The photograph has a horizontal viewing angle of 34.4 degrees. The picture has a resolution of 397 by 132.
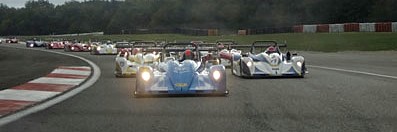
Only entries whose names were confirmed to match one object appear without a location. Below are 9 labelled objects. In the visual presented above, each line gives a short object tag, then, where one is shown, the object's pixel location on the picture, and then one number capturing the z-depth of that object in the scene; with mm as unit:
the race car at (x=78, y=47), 46356
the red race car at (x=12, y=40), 91762
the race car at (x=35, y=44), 65000
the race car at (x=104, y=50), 38094
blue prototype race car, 11328
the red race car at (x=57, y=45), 55116
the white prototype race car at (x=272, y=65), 15539
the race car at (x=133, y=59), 16984
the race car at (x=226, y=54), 21447
